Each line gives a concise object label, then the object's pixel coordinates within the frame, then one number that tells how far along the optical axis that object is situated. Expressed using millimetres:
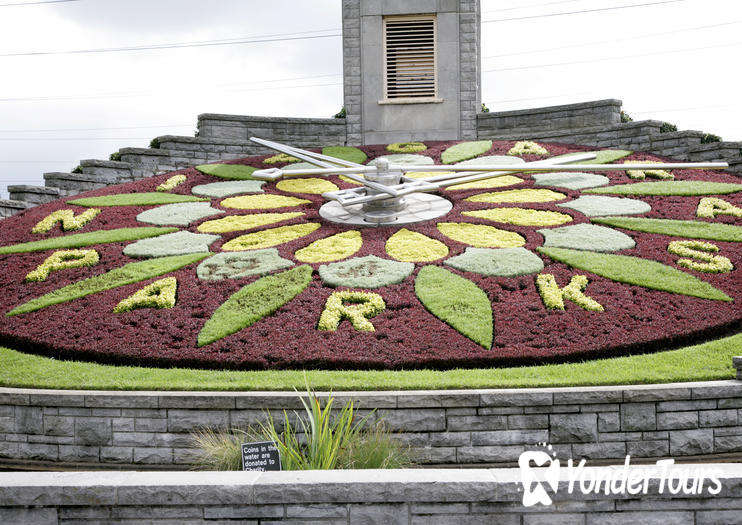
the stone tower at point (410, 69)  18109
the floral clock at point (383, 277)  7668
